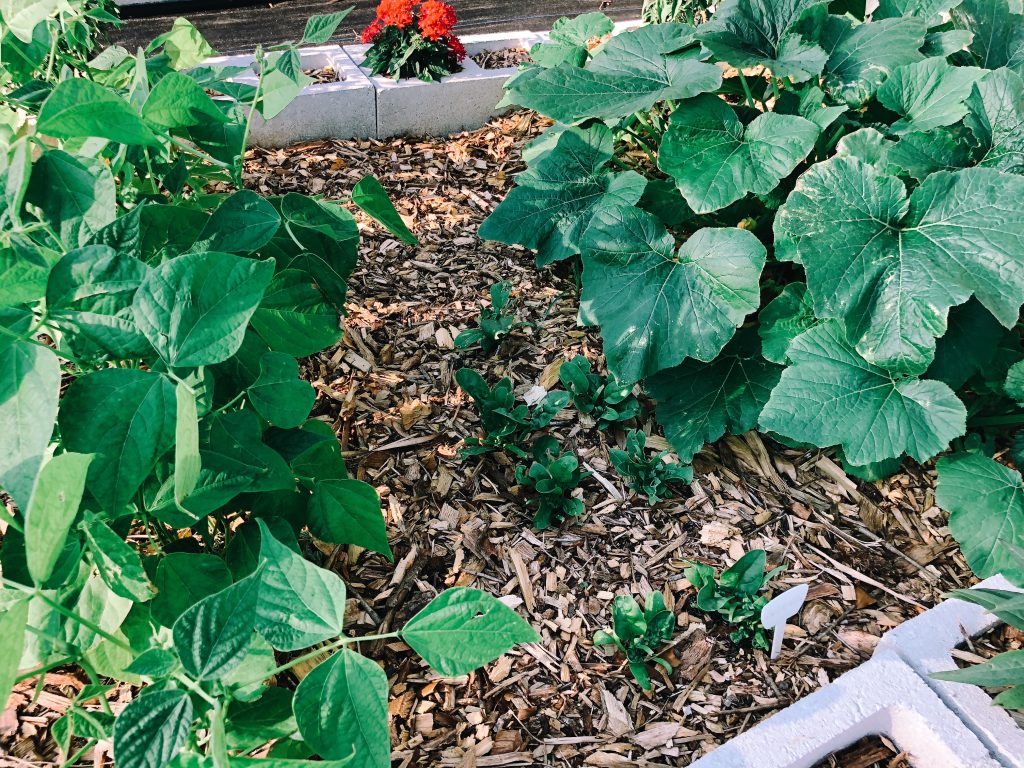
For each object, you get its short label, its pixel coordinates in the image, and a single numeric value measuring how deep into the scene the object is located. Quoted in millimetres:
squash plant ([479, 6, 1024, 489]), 1863
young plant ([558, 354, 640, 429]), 2203
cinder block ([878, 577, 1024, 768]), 1531
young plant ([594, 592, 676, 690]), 1733
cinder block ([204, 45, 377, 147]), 3166
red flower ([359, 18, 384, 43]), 3424
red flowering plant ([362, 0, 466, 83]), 3293
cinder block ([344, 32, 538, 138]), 3293
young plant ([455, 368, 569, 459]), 2115
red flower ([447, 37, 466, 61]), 3406
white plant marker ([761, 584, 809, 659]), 1614
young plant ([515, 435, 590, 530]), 1982
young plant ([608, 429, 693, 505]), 2062
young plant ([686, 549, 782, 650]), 1795
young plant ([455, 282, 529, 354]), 2367
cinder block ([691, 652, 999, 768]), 1501
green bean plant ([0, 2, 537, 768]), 928
